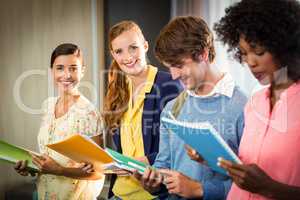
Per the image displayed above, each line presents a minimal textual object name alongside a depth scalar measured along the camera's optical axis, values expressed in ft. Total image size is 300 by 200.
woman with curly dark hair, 6.68
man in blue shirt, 7.58
